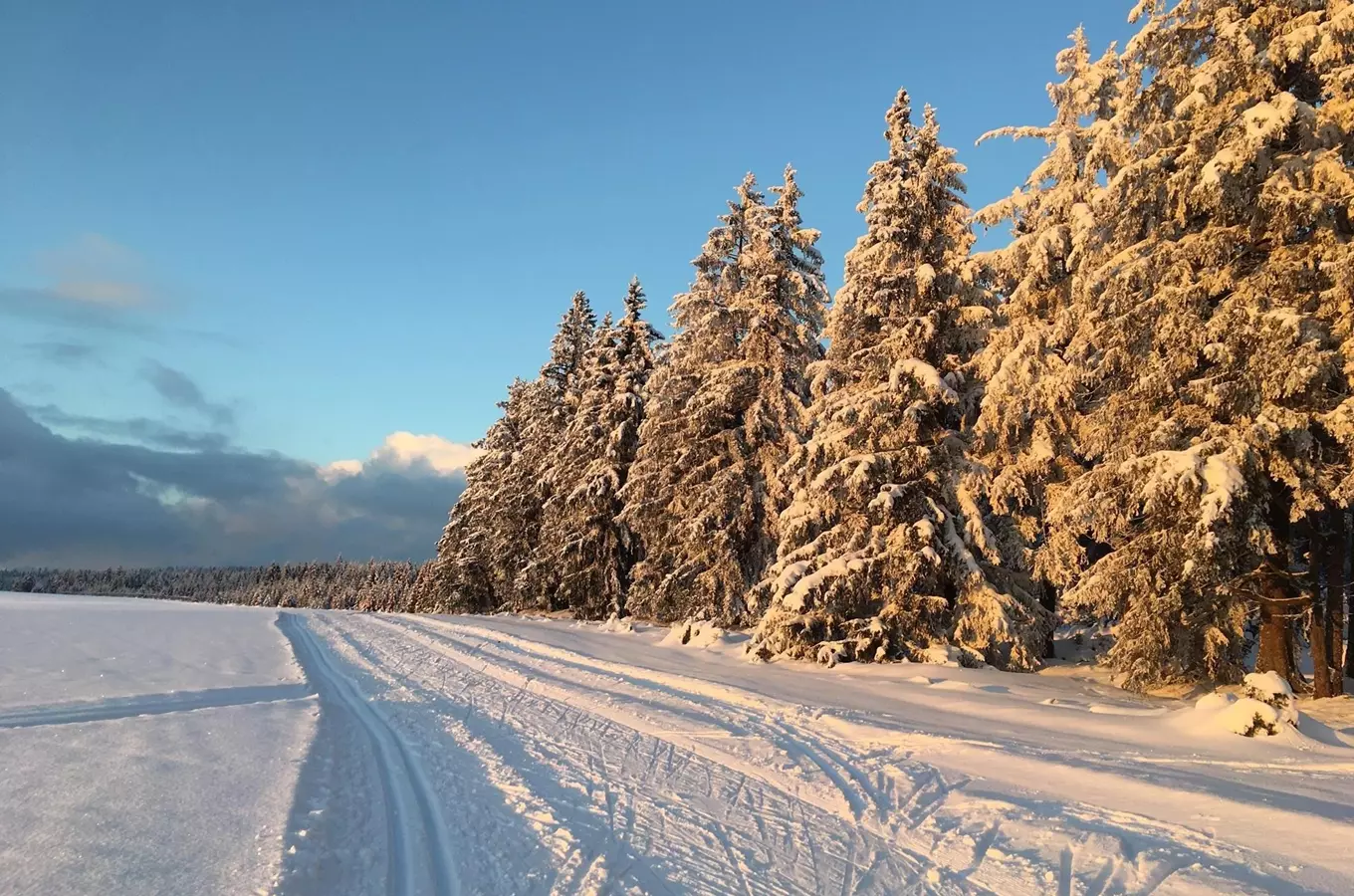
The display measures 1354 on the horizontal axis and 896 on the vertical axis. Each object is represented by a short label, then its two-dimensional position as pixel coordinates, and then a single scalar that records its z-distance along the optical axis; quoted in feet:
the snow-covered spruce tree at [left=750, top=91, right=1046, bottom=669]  45.37
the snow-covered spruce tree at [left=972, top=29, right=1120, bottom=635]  46.50
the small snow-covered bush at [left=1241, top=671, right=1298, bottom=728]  26.22
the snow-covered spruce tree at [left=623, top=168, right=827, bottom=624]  66.95
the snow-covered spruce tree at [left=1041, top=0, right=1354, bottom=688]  31.68
